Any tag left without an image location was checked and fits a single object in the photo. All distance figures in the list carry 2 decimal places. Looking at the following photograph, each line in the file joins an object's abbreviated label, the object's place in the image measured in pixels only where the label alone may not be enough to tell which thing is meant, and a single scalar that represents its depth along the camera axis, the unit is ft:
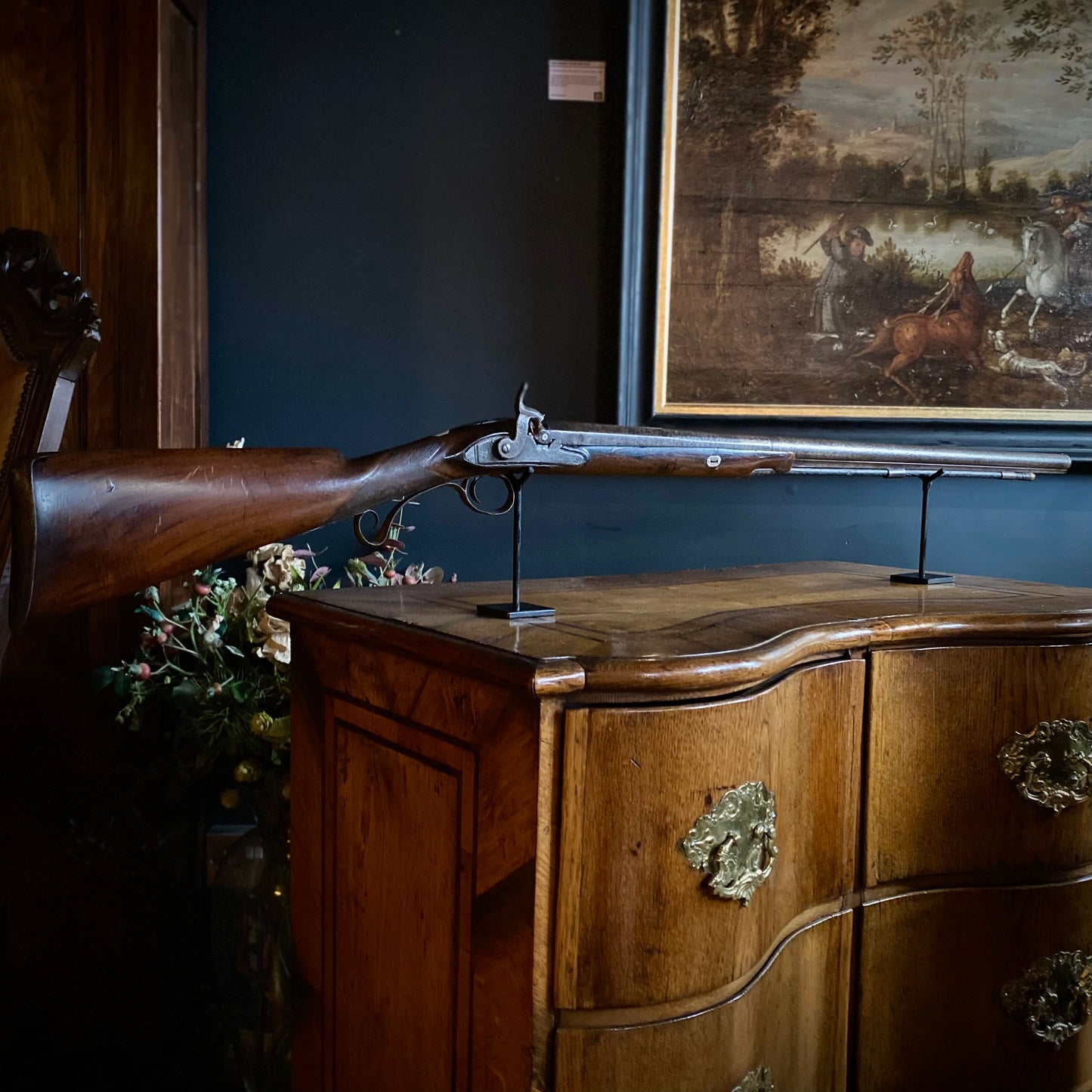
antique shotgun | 3.13
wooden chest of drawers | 3.59
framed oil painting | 8.01
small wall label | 7.97
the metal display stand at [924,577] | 5.96
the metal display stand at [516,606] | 4.37
